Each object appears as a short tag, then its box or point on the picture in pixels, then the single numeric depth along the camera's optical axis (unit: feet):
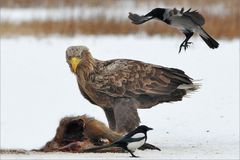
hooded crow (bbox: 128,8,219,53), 47.73
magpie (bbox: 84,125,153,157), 46.98
